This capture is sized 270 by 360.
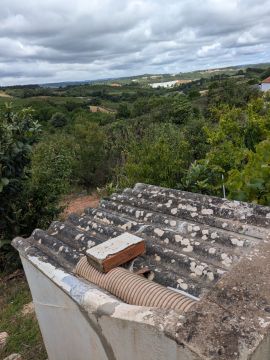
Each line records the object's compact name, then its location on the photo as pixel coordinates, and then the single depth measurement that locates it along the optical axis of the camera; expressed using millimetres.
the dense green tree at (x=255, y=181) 3760
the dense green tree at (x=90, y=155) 17469
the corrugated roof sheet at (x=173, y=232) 2396
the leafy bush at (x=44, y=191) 7461
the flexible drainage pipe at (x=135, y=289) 1961
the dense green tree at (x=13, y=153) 6250
